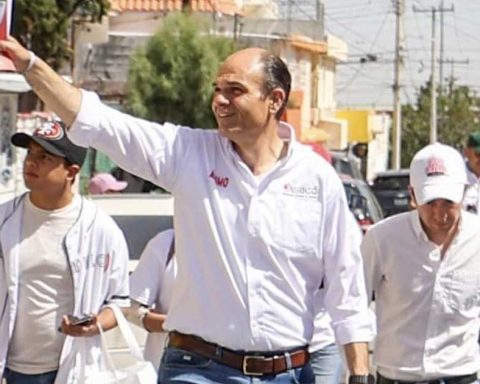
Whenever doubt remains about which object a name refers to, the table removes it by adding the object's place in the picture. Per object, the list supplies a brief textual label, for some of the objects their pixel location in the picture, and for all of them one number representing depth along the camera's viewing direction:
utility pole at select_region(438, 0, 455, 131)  88.75
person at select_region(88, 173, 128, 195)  13.66
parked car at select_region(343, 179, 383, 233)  20.28
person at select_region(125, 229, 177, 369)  7.02
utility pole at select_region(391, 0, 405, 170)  57.38
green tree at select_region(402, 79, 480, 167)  90.31
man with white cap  5.88
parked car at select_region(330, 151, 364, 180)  28.27
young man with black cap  5.87
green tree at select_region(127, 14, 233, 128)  37.88
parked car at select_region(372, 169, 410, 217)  29.77
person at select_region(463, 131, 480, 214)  10.38
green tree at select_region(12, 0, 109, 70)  26.16
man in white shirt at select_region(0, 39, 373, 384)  4.79
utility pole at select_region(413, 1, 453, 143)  62.94
